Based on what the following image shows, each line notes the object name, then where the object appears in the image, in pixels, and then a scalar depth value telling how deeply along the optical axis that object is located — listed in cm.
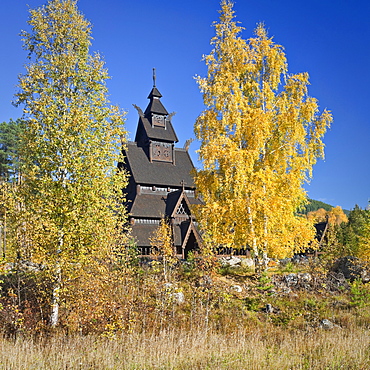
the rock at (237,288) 1592
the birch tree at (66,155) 1116
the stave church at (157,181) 2684
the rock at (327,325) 1242
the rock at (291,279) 1686
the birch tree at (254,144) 1573
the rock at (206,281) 1414
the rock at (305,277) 1692
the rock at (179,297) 1458
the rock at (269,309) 1420
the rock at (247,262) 2033
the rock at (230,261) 1992
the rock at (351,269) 1739
